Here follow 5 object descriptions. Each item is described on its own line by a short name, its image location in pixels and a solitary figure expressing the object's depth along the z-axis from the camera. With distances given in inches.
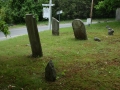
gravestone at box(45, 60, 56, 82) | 212.2
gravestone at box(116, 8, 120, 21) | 1072.8
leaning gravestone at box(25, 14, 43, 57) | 290.7
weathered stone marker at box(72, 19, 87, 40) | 442.3
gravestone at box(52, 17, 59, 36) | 532.2
